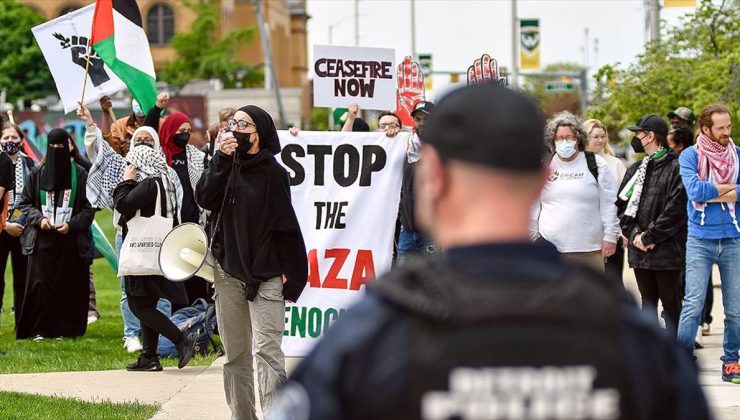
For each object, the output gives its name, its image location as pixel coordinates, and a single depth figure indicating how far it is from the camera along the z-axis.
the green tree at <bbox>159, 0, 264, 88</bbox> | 78.69
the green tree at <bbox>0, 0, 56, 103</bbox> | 78.38
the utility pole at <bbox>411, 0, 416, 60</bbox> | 65.75
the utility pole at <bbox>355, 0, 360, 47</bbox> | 84.19
